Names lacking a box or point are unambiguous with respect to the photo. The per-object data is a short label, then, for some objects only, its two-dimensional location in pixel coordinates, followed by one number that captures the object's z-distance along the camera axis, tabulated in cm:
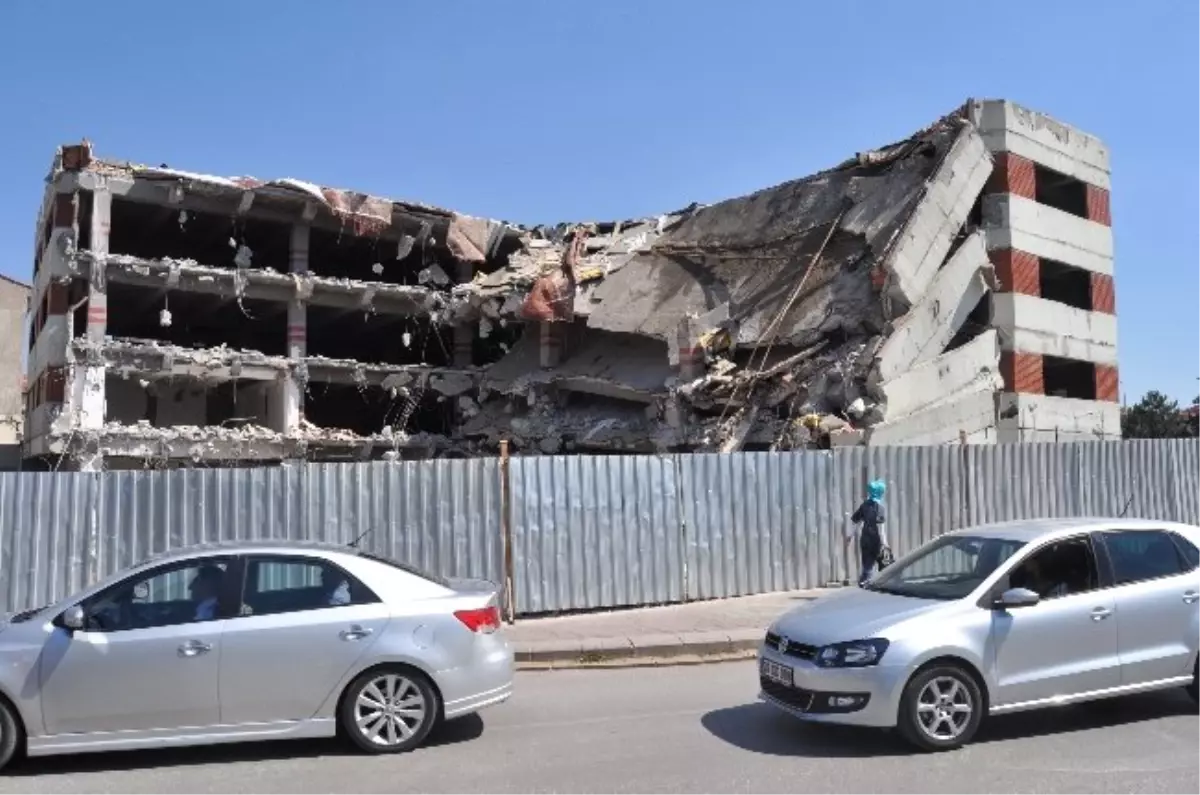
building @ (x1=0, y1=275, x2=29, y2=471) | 4381
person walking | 1216
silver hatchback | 616
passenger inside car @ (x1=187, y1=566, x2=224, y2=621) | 644
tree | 6044
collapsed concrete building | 2095
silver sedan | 618
